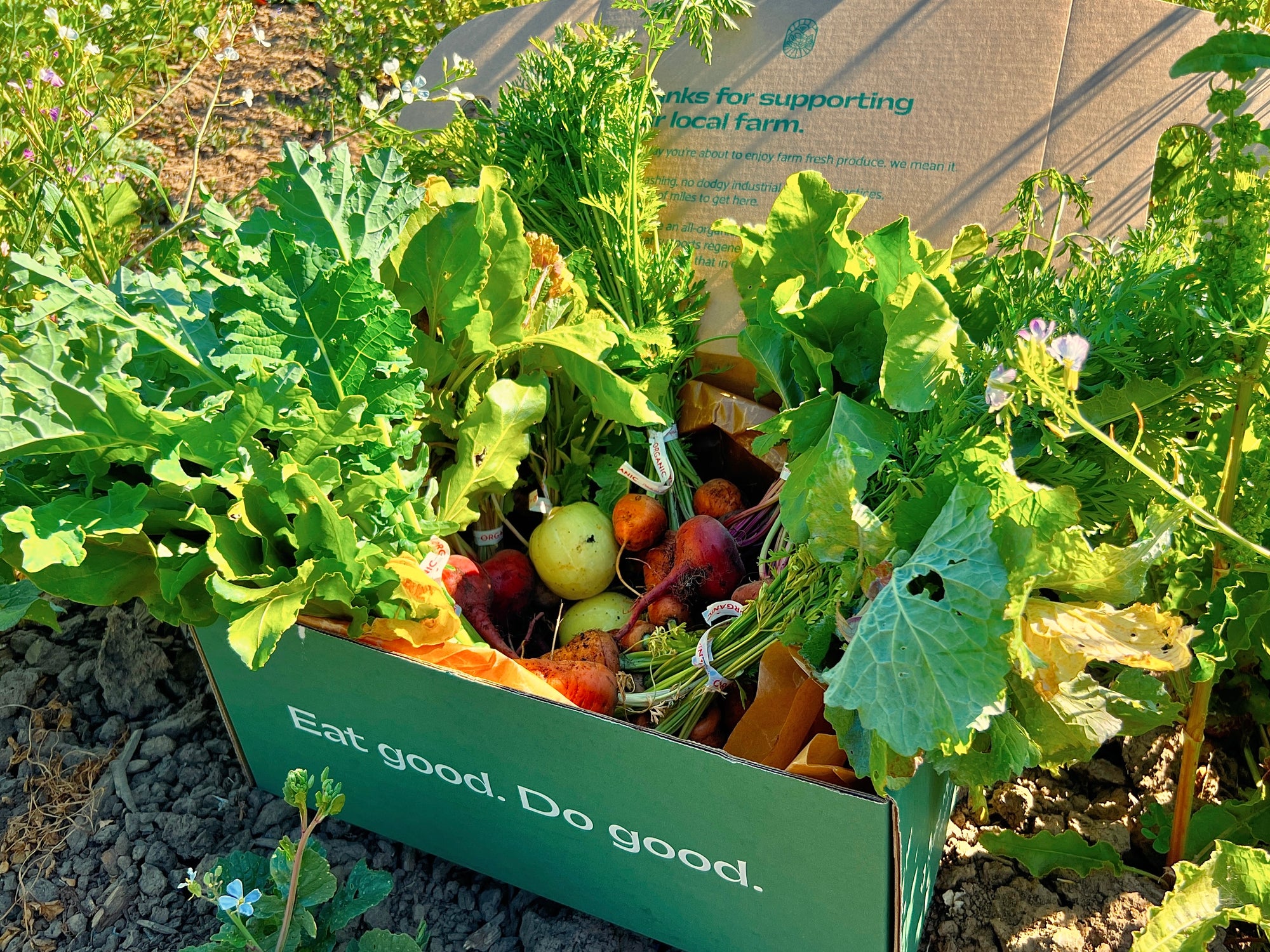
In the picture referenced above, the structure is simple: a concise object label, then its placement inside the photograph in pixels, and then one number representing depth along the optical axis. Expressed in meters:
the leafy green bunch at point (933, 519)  0.79
